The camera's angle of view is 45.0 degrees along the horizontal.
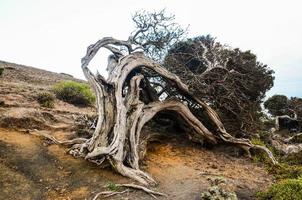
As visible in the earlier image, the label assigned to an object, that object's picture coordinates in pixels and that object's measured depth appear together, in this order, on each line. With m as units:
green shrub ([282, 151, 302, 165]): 13.41
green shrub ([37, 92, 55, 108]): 18.23
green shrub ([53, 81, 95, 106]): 21.61
